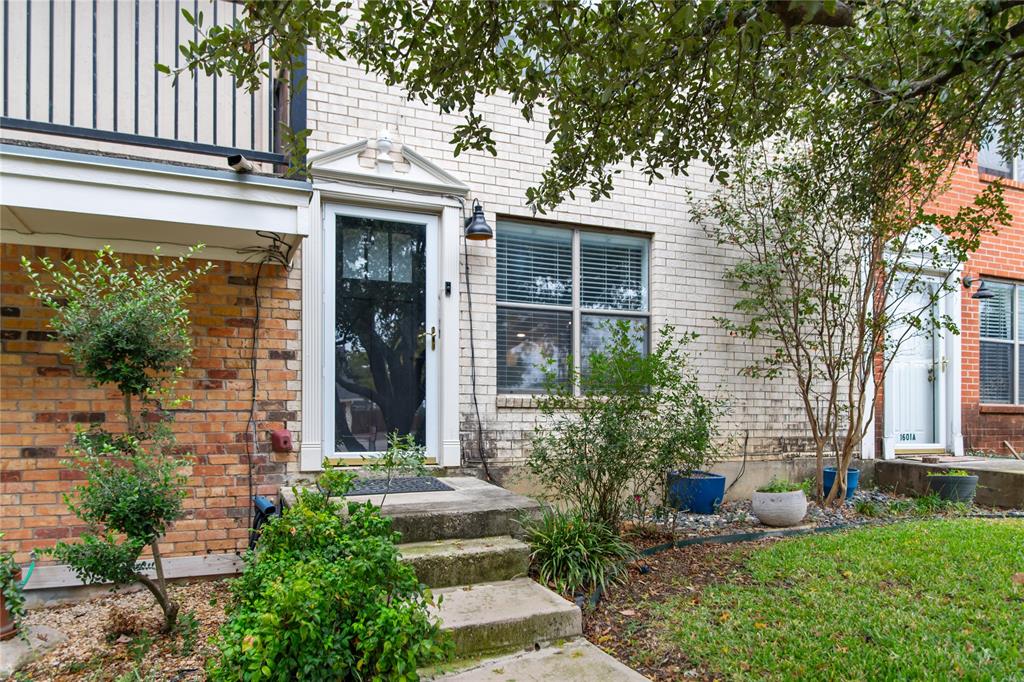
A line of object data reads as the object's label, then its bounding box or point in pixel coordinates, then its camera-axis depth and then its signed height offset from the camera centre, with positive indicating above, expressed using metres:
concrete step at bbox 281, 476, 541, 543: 3.68 -1.01
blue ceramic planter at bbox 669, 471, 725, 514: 5.54 -1.31
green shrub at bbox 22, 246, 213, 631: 3.19 -0.48
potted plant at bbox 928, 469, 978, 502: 6.34 -1.40
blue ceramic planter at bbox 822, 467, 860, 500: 6.51 -1.37
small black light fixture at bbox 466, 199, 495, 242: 5.35 +0.96
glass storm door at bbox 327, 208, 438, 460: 5.16 +0.13
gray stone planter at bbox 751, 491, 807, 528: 5.38 -1.37
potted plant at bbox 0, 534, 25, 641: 3.10 -1.23
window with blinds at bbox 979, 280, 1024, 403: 8.33 +0.02
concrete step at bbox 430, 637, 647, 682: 2.82 -1.46
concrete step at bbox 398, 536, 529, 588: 3.42 -1.18
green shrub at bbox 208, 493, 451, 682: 2.17 -0.96
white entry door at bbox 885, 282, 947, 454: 7.70 -0.52
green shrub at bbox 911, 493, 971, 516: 6.06 -1.54
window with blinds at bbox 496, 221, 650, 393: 5.86 +0.48
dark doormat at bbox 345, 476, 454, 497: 4.42 -1.01
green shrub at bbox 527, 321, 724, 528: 4.53 -0.64
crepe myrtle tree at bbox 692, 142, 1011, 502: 6.26 +0.68
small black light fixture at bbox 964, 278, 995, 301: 7.46 +0.61
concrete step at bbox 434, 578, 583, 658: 3.01 -1.32
